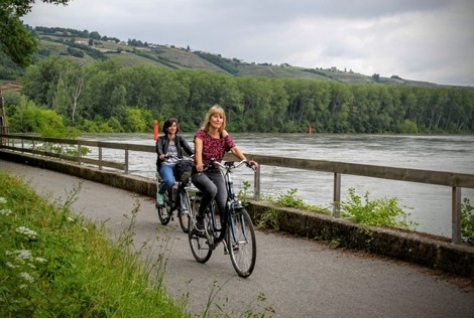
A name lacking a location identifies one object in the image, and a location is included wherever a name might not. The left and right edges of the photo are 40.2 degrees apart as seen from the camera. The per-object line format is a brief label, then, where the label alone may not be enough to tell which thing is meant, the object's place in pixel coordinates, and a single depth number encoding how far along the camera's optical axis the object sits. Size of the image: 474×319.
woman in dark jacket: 10.22
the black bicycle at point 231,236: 6.71
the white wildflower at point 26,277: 4.09
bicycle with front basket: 9.23
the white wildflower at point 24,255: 4.25
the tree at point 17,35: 26.96
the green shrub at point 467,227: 7.07
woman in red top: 7.30
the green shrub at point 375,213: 8.45
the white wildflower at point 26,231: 4.91
